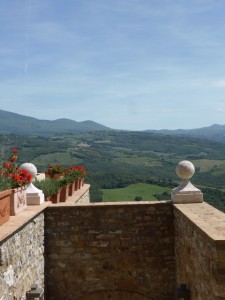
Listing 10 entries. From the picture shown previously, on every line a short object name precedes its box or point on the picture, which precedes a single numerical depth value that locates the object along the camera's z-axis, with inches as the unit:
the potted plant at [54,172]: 288.7
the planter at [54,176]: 281.8
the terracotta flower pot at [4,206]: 155.9
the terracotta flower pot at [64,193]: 251.9
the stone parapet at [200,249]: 137.9
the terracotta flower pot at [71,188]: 281.7
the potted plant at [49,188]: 233.1
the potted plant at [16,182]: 177.8
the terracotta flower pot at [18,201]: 177.5
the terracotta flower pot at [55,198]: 239.0
